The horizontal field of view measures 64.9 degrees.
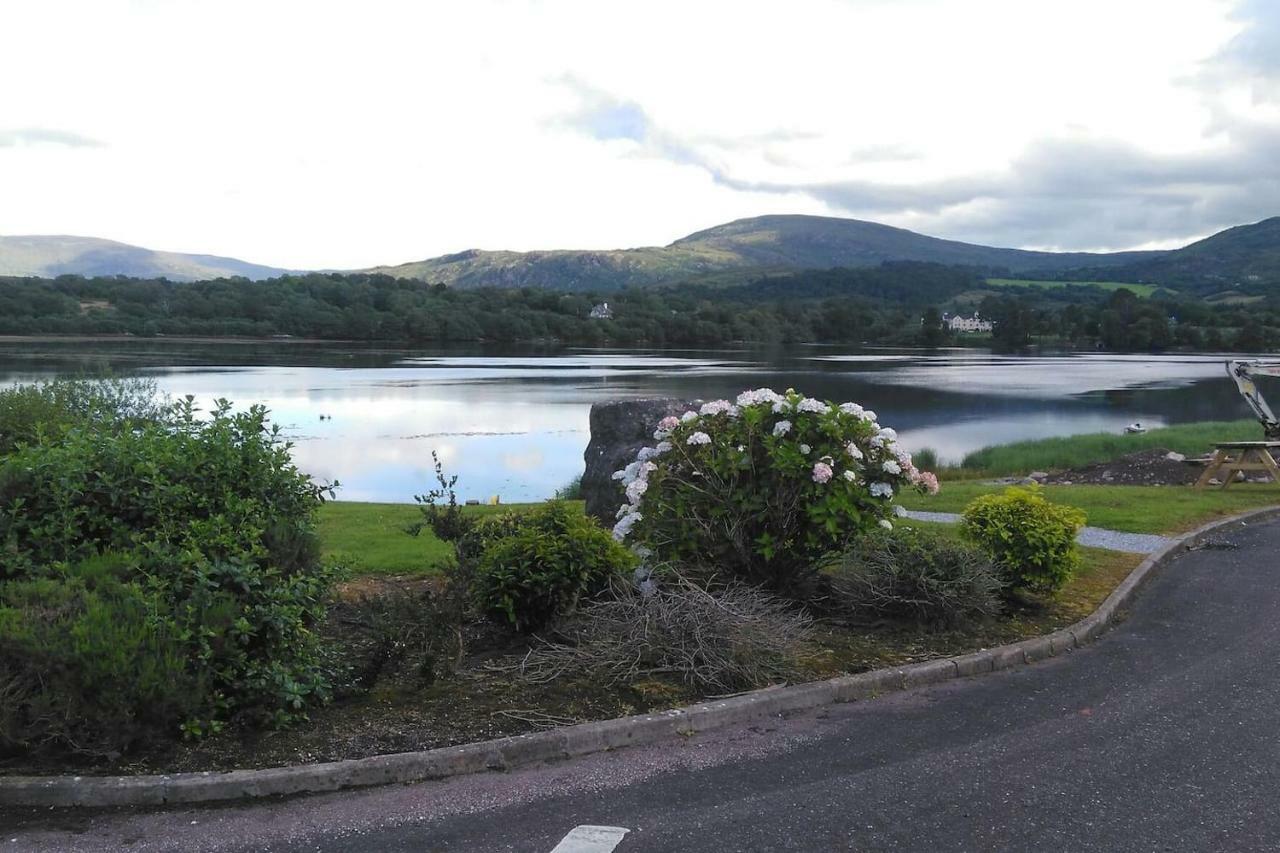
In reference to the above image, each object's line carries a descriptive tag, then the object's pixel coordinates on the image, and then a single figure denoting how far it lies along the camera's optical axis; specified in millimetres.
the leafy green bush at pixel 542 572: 7020
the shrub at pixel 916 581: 7656
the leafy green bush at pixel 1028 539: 8219
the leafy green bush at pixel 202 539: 5156
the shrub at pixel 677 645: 6262
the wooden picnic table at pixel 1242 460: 16859
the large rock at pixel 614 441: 11516
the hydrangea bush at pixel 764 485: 7617
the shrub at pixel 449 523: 7656
